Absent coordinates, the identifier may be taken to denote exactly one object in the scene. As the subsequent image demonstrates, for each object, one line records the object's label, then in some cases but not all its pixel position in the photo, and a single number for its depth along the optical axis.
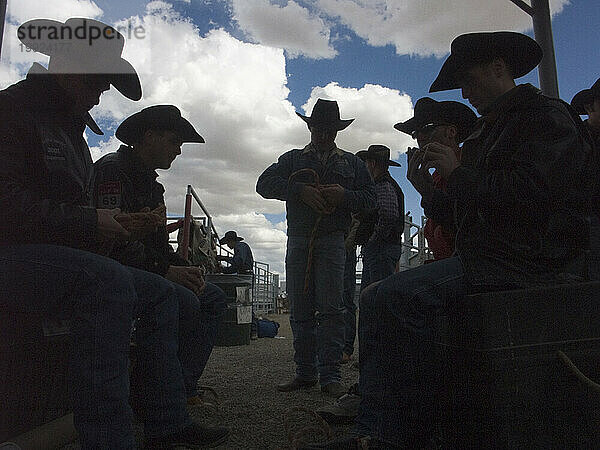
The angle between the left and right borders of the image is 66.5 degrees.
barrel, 5.81
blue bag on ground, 7.12
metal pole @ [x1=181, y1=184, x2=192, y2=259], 5.22
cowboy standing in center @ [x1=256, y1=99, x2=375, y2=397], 3.05
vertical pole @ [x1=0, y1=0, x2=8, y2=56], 1.42
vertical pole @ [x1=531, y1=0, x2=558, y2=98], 3.21
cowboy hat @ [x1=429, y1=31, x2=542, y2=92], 1.67
